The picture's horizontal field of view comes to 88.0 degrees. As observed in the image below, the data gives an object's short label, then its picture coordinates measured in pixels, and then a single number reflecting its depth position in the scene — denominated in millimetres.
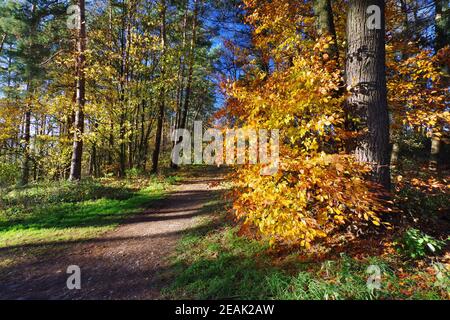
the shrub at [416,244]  3453
